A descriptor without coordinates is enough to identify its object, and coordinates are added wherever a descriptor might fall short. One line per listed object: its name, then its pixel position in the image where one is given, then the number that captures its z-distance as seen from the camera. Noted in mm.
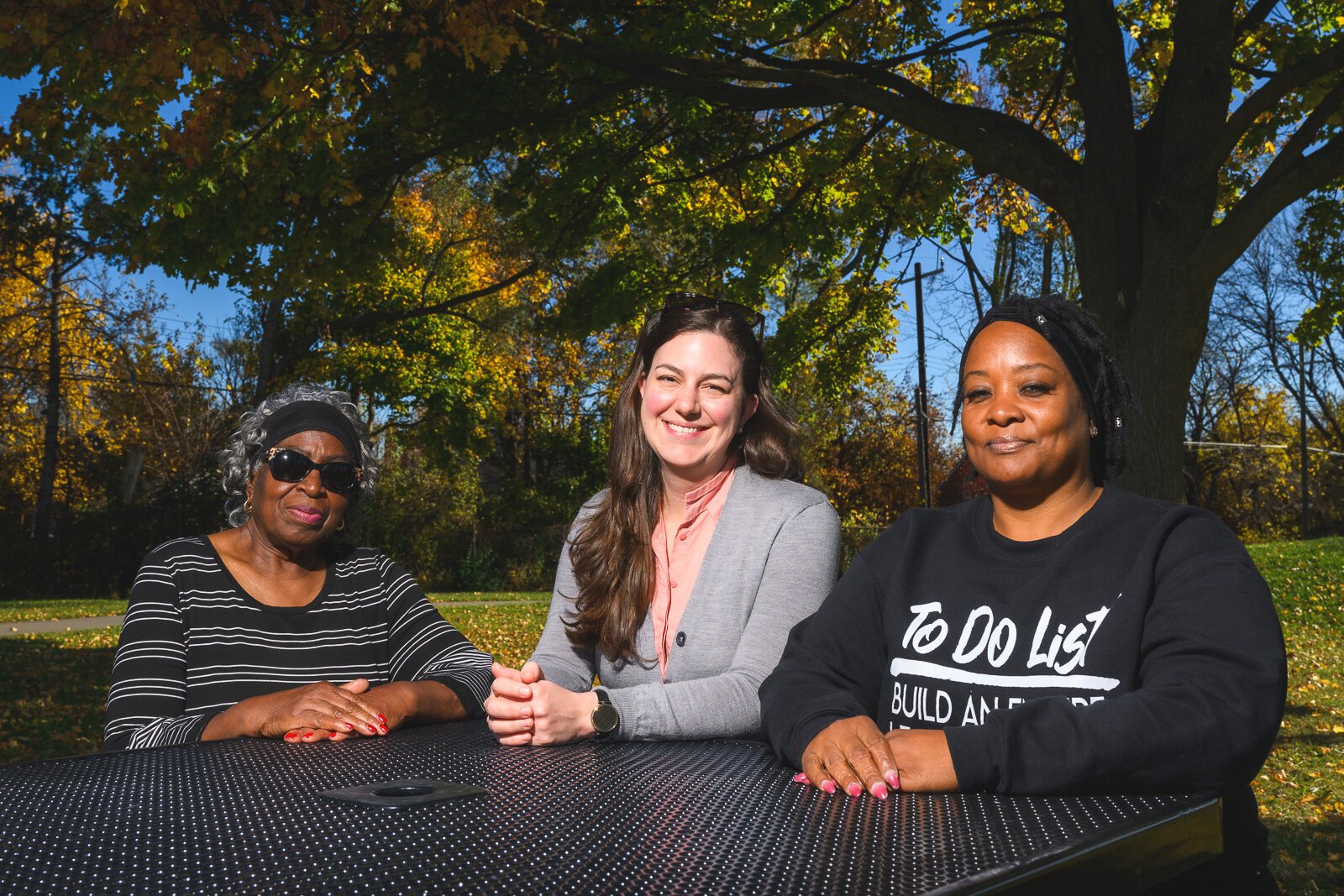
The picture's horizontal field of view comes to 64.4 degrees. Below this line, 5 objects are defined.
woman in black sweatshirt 1705
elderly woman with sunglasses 2818
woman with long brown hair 2709
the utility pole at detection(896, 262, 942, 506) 25750
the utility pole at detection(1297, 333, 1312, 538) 33000
